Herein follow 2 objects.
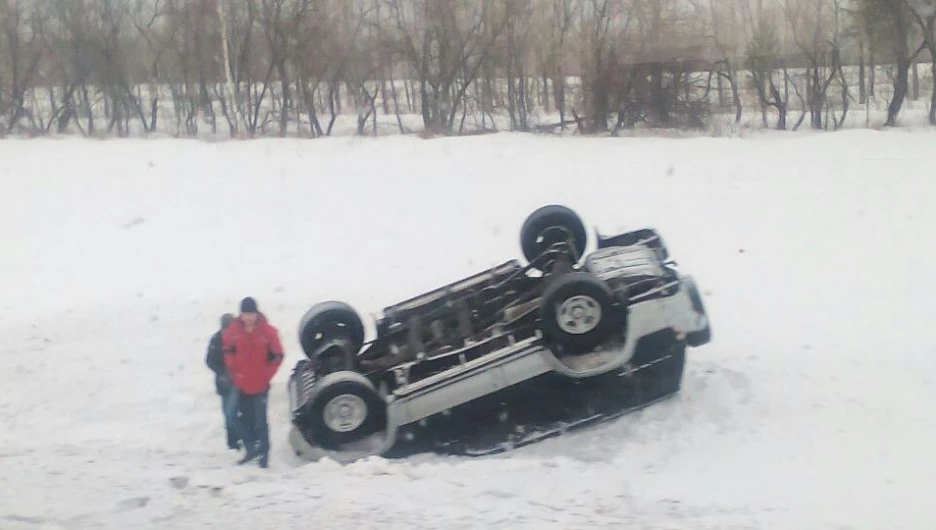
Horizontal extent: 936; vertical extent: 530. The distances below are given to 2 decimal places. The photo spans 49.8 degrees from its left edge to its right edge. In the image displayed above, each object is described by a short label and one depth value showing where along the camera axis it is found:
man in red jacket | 7.73
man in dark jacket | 8.04
